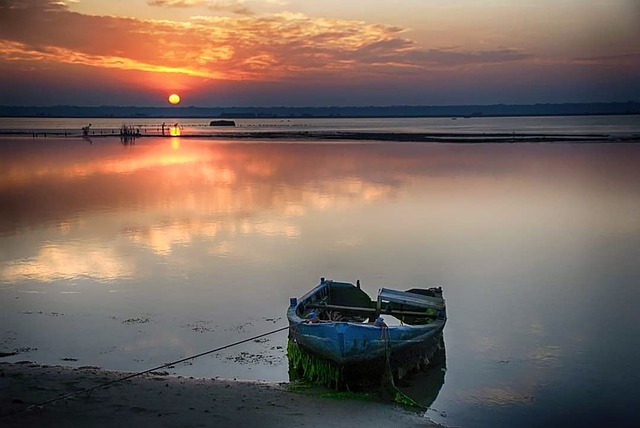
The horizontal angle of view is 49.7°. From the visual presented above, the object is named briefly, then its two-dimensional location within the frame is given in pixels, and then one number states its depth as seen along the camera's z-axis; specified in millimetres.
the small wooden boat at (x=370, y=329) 8992
